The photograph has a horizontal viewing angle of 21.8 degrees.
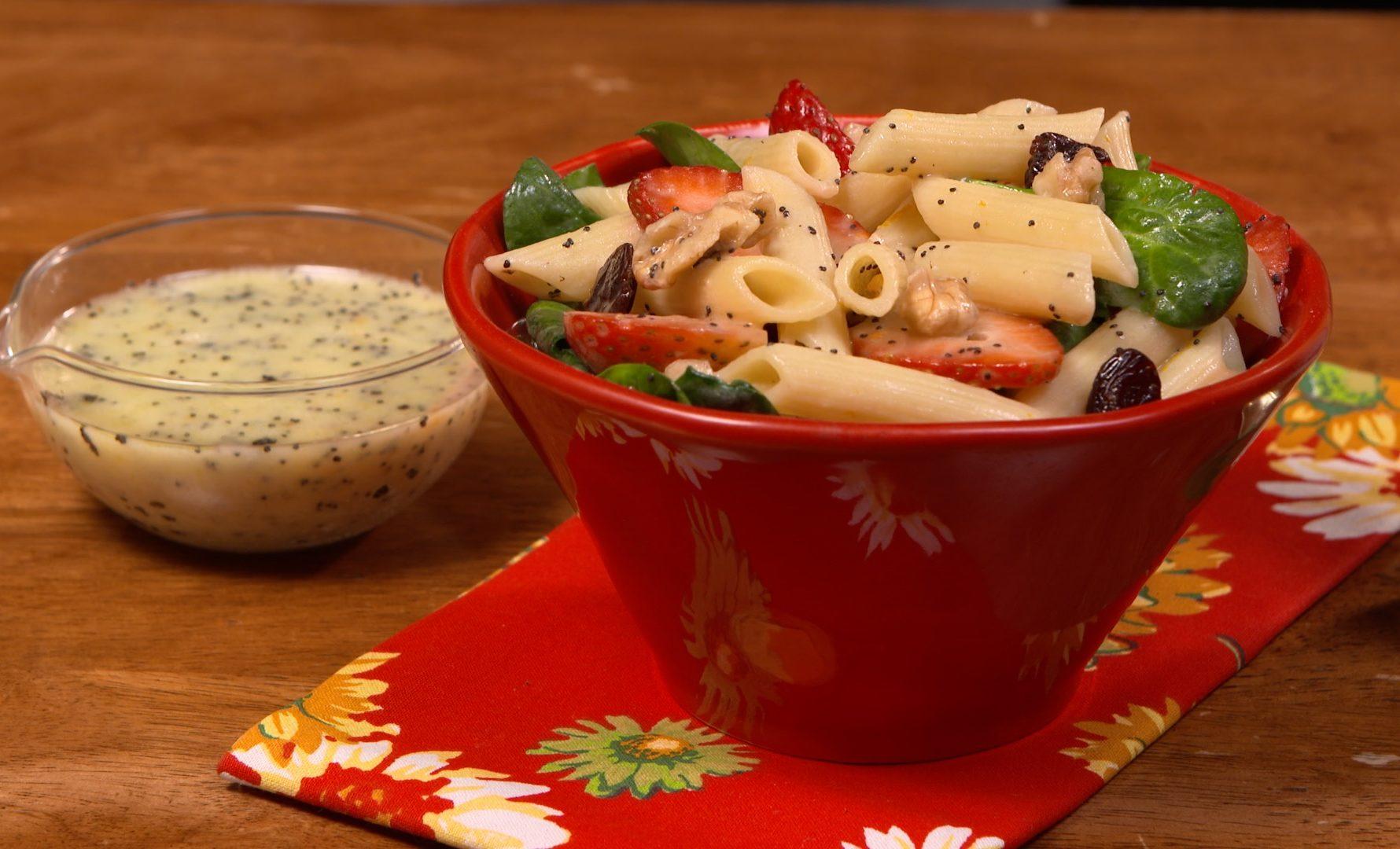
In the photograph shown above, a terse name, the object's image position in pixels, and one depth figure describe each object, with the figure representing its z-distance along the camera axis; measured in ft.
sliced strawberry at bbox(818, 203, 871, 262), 2.33
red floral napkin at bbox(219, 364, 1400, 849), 2.20
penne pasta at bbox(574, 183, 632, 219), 2.40
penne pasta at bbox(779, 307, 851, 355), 2.23
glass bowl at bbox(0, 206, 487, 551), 2.49
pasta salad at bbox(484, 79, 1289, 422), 2.17
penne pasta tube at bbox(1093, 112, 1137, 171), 2.40
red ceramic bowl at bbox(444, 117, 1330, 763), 2.10
